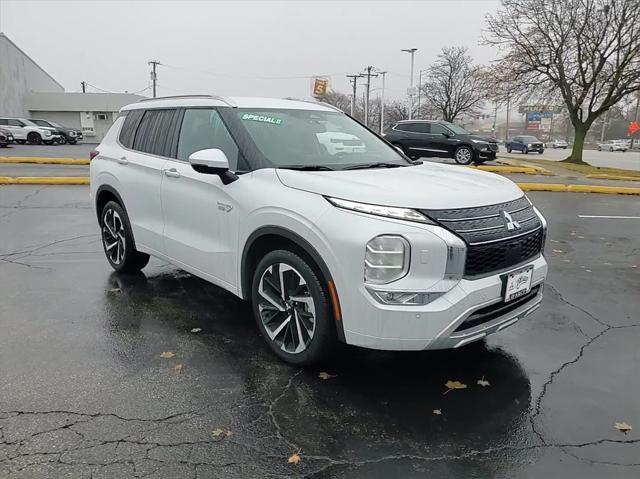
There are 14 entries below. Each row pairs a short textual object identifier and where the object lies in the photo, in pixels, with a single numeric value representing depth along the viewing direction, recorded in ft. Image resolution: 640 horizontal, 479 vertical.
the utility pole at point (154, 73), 165.17
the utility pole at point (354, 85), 219.41
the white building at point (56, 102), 149.18
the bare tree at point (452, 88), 156.97
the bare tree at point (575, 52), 79.71
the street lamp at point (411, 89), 141.69
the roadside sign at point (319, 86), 247.09
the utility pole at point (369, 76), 196.20
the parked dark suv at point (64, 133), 111.14
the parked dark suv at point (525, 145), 140.15
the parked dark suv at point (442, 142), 66.54
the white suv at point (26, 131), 105.19
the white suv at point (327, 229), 9.71
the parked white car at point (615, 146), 202.74
